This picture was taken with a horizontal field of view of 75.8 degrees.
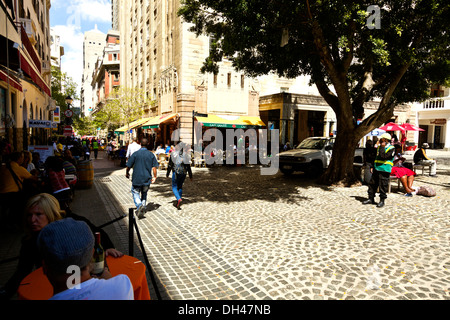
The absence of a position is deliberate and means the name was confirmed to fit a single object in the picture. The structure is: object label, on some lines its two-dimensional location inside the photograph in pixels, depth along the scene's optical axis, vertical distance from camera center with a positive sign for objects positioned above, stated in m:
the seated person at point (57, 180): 5.82 -0.91
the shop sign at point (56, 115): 25.98 +1.84
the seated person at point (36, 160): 8.92 -0.78
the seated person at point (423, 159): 13.60 -0.92
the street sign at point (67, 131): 18.28 +0.28
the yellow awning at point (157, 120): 21.25 +1.25
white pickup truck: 12.98 -0.88
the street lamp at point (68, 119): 19.92 +1.14
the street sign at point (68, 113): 18.81 +1.45
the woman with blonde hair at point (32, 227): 2.67 -0.85
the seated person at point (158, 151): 16.19 -0.81
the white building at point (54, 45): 80.65 +26.23
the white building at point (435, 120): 32.41 +2.39
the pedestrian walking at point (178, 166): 7.59 -0.76
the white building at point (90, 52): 131.41 +38.67
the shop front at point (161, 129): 21.58 +0.75
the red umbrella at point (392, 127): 21.16 +0.94
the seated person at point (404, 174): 9.67 -1.16
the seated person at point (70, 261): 1.43 -0.63
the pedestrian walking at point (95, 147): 25.41 -0.99
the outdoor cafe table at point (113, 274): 2.06 -1.13
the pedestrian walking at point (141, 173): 6.80 -0.87
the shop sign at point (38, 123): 12.68 +0.52
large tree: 8.27 +3.22
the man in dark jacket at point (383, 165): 7.84 -0.70
